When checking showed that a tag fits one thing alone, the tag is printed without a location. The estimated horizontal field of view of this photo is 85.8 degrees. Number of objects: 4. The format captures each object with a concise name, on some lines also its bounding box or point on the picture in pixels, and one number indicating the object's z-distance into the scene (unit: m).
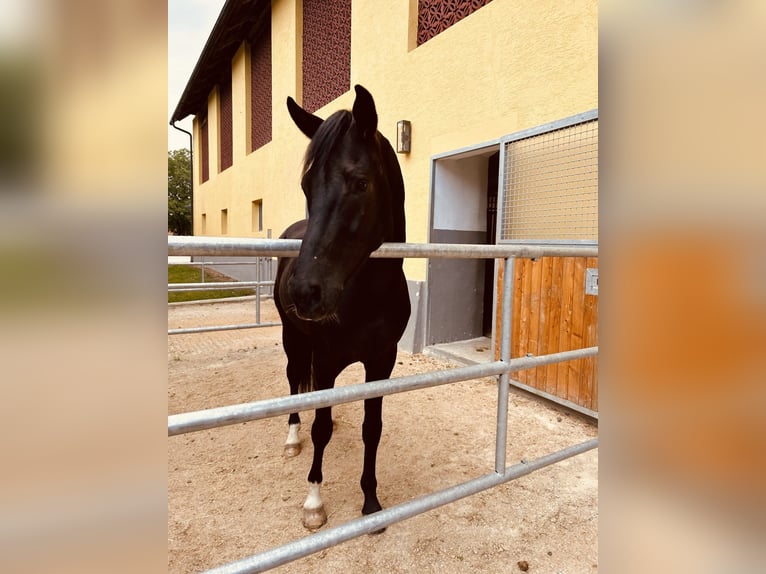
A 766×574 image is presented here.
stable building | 3.16
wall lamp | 5.02
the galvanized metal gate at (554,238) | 3.06
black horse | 1.18
